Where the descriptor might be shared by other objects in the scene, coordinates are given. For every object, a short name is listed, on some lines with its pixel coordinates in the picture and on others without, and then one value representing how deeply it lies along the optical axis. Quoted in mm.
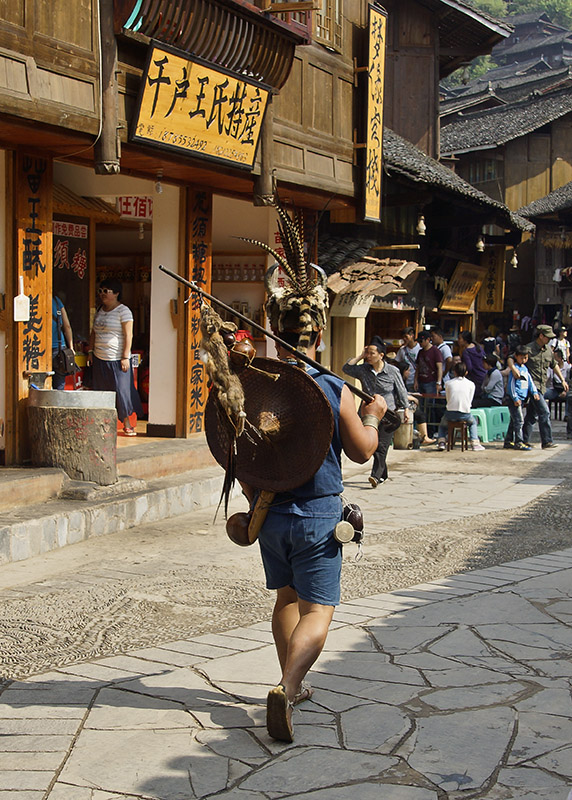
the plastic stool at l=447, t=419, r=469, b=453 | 16641
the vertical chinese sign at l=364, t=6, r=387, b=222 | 14820
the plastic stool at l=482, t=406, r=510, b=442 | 18344
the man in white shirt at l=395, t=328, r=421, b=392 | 19203
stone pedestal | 9438
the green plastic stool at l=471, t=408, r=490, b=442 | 17984
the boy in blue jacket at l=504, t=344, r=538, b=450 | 16812
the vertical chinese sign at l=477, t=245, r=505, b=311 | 27484
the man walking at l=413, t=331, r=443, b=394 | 18562
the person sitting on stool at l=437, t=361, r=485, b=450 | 16266
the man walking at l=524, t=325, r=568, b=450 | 17203
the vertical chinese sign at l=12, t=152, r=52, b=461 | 9719
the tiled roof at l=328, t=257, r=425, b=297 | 17000
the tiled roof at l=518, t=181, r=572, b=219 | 30141
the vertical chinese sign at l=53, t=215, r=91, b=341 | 13133
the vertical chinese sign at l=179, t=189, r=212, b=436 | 12461
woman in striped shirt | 12195
